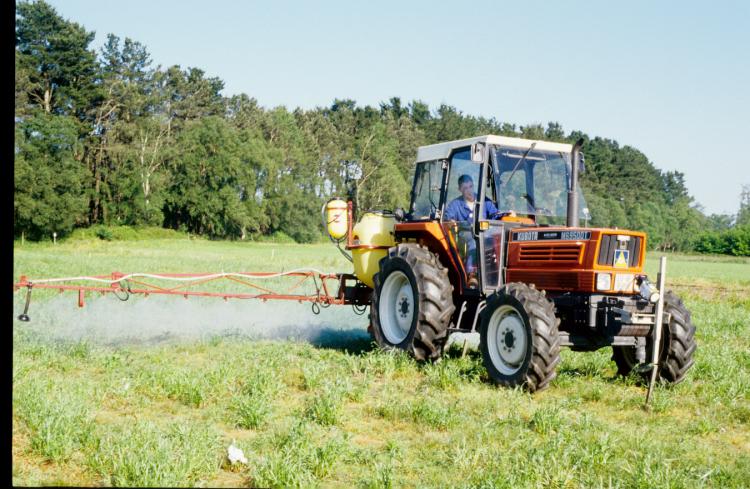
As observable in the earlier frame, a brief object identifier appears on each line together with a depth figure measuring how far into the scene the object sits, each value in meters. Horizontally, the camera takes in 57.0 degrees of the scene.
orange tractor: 7.61
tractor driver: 8.70
